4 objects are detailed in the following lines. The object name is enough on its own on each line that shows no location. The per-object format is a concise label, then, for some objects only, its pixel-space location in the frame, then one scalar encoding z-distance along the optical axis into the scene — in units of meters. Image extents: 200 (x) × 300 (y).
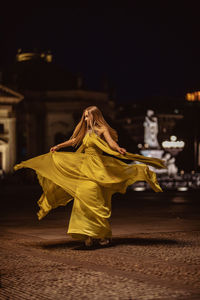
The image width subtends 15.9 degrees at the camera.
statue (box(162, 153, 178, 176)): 57.43
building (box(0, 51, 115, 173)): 94.56
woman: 10.57
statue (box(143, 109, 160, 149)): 57.75
